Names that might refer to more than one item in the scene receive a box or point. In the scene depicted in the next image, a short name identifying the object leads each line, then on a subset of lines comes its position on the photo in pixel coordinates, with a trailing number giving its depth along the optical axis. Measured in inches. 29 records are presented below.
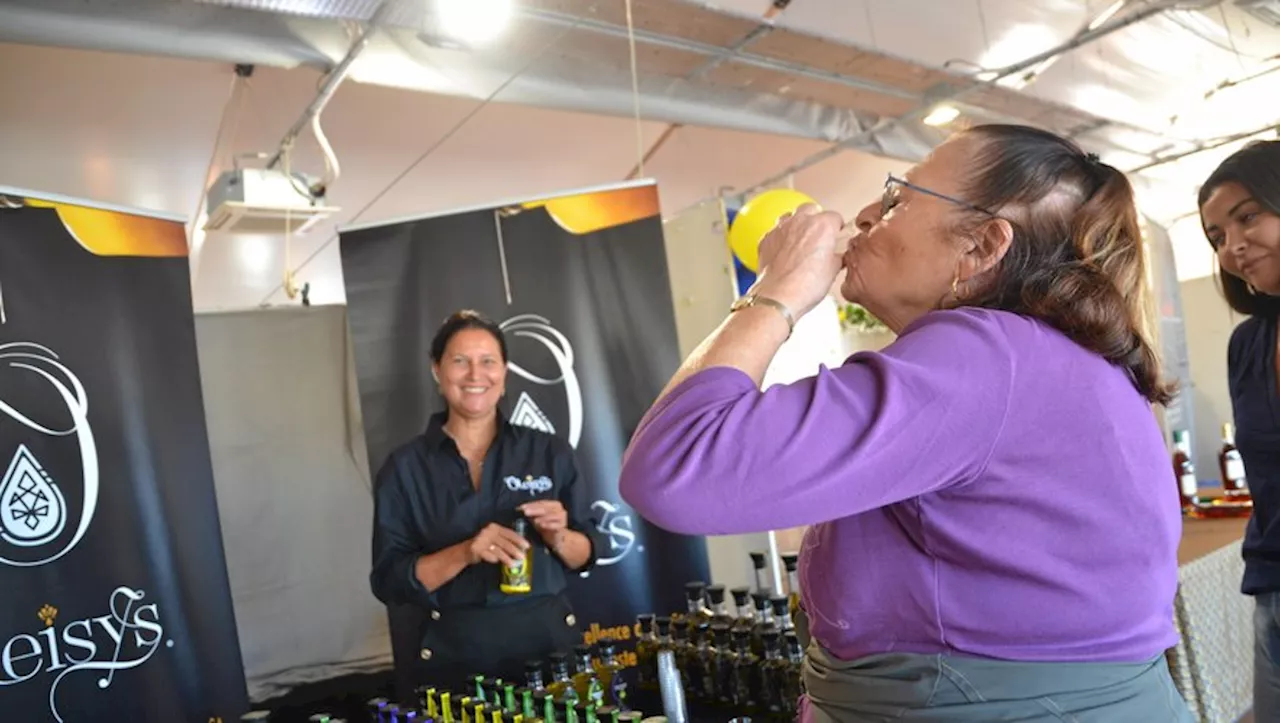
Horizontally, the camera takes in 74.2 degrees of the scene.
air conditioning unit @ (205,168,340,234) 160.4
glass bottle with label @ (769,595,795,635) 66.1
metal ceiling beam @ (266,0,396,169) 128.4
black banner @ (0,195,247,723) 88.6
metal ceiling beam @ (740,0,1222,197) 167.8
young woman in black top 61.9
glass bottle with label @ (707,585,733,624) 73.1
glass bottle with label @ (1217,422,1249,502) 146.6
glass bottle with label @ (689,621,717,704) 66.6
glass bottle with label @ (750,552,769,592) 79.8
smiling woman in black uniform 87.8
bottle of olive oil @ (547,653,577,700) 63.8
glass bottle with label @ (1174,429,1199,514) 144.6
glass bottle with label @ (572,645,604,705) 61.3
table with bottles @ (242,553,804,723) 57.3
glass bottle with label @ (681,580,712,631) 74.8
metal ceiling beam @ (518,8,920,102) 141.6
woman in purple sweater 29.0
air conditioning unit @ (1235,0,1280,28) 188.1
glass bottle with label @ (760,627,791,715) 60.8
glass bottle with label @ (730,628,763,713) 63.1
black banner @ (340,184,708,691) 122.3
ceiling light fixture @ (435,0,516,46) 132.5
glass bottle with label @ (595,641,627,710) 62.9
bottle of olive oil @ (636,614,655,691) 66.9
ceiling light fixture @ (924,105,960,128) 190.3
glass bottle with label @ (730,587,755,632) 70.9
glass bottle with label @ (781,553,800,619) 67.9
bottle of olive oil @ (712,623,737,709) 64.6
